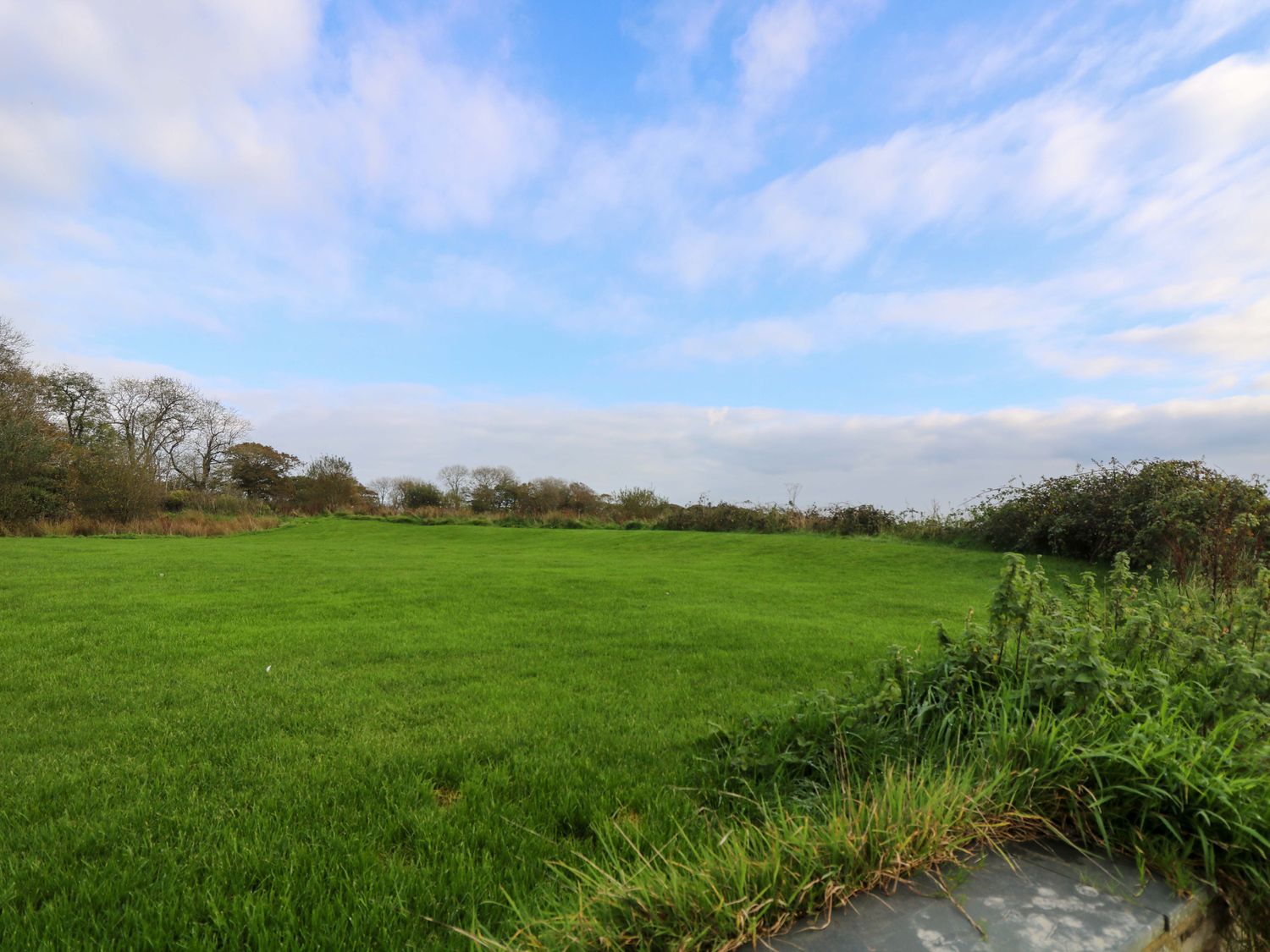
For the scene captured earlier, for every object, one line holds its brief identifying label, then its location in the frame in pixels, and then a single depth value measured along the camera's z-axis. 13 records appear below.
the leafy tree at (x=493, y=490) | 31.09
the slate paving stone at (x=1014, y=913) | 1.38
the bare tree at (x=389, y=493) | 33.62
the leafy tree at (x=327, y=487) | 34.25
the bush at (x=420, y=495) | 33.06
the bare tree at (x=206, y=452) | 32.59
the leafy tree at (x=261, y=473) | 35.09
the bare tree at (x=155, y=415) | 30.45
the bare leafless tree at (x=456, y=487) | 32.31
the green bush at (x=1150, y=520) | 8.87
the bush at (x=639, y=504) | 26.20
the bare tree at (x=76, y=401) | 28.70
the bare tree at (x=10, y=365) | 23.78
